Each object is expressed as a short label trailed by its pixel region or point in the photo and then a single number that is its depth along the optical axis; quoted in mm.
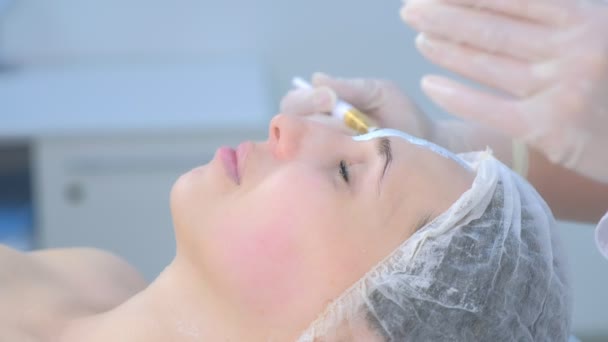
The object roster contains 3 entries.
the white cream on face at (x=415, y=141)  837
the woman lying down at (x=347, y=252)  793
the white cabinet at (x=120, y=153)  1239
